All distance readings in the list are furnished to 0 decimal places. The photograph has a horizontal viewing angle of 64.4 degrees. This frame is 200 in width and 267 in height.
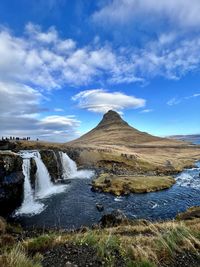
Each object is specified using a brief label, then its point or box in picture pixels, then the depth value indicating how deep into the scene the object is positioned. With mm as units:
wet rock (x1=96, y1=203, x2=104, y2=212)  20703
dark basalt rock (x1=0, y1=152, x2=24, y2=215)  21192
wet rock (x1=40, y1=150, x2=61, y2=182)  32048
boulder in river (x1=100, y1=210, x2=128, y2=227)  16171
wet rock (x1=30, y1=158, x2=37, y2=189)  26330
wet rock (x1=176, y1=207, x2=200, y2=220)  15999
